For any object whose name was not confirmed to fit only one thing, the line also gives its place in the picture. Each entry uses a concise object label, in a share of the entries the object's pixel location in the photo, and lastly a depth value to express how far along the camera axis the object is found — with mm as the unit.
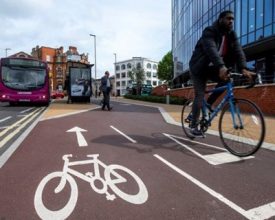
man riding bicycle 3300
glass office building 12739
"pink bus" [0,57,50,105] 12720
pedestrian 10437
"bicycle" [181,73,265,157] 3122
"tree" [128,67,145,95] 37027
